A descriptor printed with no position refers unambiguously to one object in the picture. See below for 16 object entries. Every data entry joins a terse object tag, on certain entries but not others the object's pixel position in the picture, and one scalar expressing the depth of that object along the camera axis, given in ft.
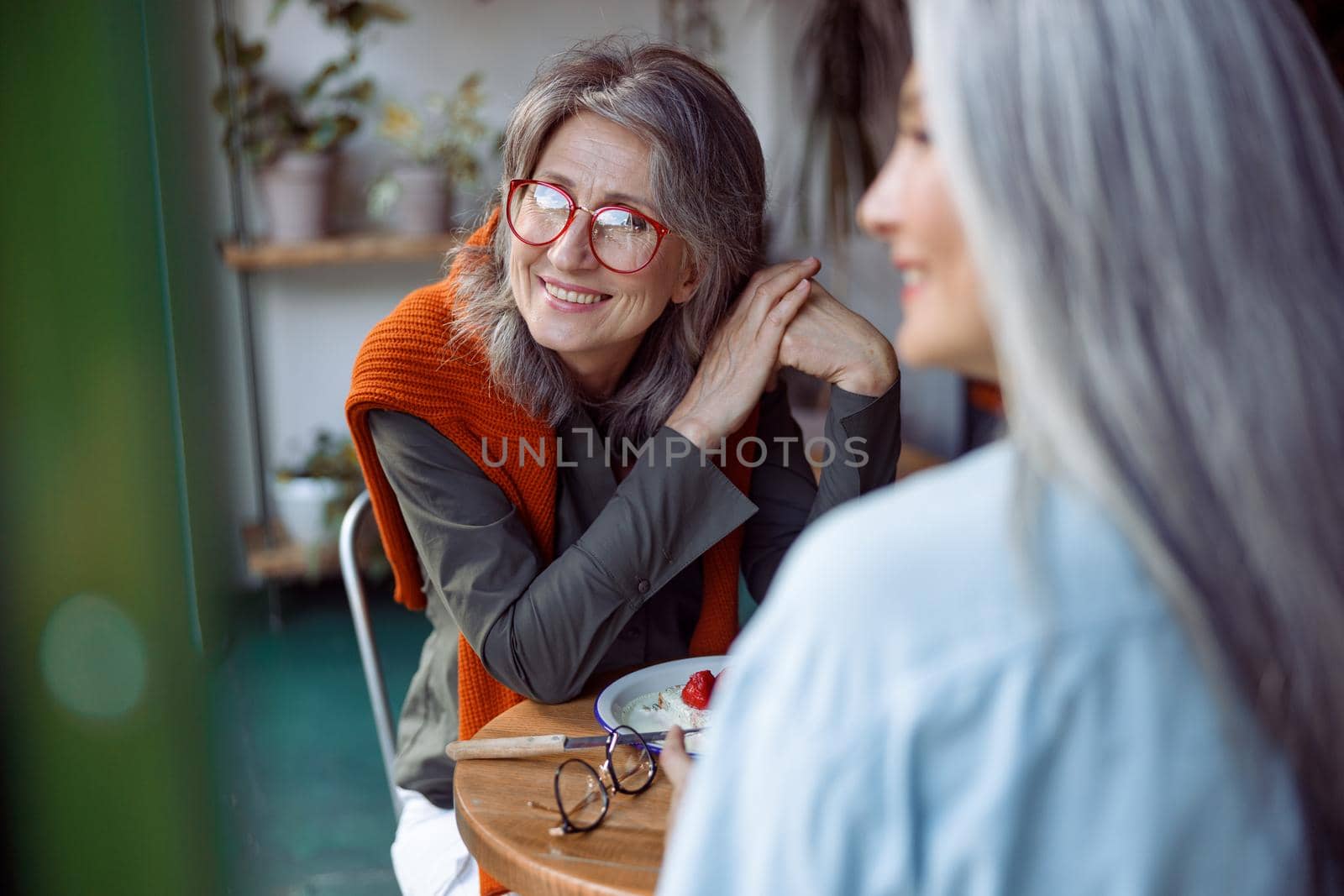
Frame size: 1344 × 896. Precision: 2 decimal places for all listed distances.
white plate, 3.95
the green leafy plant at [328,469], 12.09
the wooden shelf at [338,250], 11.60
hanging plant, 11.82
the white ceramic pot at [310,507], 11.84
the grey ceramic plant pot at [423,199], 11.78
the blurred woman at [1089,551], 1.84
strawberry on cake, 3.98
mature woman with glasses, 4.45
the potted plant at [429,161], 11.84
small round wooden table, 3.09
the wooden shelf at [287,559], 11.89
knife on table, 3.80
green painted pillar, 2.09
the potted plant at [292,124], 11.25
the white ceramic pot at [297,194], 11.46
